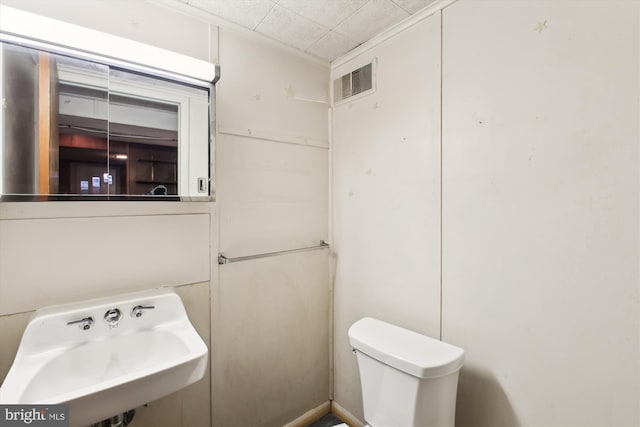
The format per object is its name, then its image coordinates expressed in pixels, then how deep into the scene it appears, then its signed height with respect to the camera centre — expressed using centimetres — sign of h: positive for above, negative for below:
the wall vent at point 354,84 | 168 +76
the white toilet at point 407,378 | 113 -66
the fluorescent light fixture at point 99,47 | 99 +60
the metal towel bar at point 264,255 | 152 -24
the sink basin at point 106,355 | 86 -51
